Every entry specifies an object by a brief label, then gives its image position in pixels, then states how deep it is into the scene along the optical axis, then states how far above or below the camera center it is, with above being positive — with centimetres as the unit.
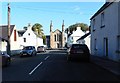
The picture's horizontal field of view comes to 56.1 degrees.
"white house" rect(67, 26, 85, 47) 3947 +254
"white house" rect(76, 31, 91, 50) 2509 +72
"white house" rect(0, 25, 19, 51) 2142 +136
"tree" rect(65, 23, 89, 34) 5161 +706
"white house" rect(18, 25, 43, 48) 3408 +163
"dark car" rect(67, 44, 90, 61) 1007 -88
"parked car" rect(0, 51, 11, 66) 778 -120
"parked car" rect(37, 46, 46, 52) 2361 -142
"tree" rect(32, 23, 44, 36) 4905 +634
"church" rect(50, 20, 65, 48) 5049 +191
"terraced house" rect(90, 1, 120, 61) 925 +103
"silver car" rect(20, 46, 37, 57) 1501 -118
